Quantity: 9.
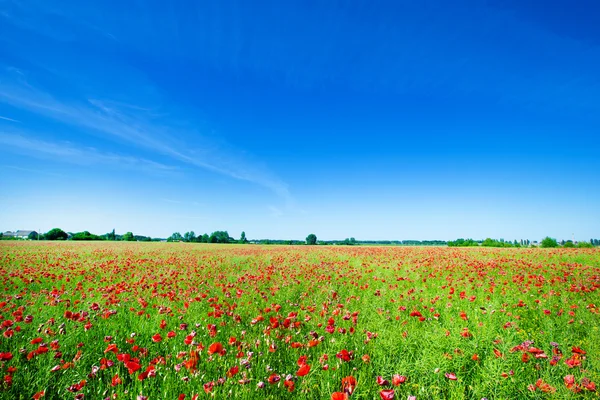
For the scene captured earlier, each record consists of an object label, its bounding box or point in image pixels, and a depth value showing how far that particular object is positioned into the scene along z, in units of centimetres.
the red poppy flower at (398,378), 229
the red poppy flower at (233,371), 265
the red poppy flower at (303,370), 222
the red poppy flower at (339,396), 179
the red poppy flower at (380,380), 236
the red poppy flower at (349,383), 219
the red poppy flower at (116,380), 246
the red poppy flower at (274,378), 260
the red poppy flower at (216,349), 270
